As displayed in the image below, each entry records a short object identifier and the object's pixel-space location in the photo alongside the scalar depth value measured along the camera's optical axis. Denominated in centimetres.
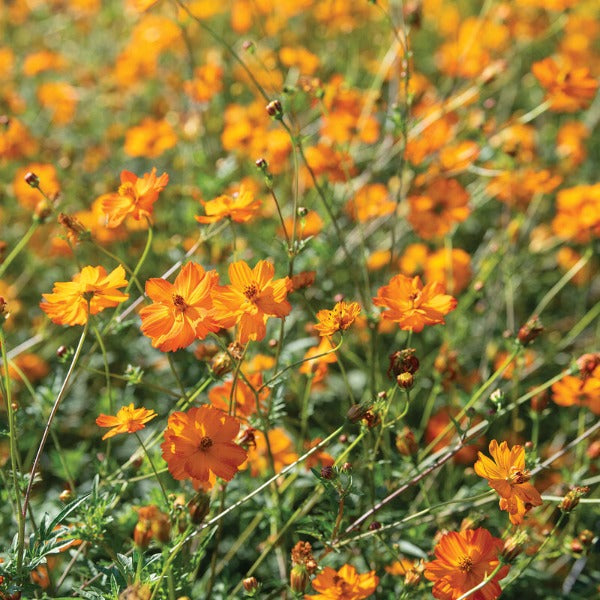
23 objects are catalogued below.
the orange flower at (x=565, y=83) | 147
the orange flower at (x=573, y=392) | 136
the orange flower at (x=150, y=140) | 169
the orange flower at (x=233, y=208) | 130
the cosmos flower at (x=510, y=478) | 122
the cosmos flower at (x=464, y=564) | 123
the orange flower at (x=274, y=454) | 138
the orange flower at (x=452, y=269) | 156
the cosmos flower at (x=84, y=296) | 126
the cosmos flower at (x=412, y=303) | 127
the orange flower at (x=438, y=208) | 152
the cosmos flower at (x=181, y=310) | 123
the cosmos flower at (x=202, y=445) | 122
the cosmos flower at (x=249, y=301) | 124
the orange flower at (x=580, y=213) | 145
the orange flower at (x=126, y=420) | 123
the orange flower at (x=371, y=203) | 155
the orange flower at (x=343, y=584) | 125
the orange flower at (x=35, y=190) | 161
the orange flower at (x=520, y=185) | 155
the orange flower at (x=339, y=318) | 124
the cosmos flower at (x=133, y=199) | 130
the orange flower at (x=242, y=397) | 133
